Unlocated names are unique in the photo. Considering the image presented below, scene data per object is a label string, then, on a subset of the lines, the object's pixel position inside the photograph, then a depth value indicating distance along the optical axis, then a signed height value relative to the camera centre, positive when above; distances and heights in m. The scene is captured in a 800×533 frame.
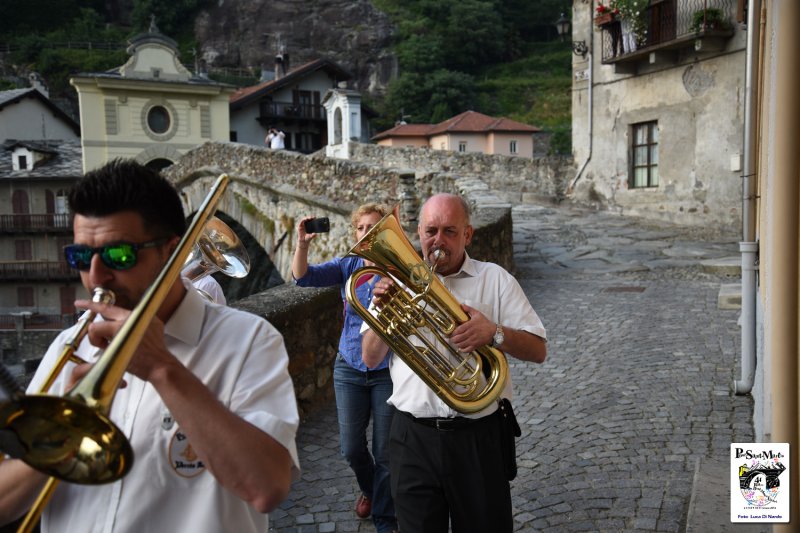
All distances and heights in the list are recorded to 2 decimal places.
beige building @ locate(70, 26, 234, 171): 32.12 +4.96
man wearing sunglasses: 1.42 -0.42
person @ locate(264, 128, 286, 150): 23.08 +2.32
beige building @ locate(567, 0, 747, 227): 14.53 +2.12
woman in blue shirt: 3.46 -1.01
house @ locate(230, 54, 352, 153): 39.50 +5.88
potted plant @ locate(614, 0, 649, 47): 15.73 +4.15
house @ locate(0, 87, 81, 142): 34.44 +4.94
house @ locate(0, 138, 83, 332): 33.06 -1.04
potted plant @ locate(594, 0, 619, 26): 16.52 +4.55
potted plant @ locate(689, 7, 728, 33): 14.23 +3.71
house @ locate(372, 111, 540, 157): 35.59 +3.57
